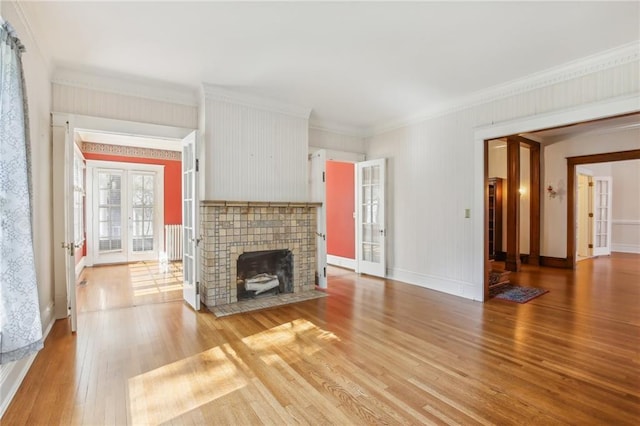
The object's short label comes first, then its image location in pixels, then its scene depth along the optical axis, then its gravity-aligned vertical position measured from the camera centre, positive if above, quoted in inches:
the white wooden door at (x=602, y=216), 341.1 -7.0
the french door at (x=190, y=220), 159.3 -4.4
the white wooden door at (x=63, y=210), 135.5 +1.0
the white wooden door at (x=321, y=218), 203.3 -4.5
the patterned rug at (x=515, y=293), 177.9 -48.7
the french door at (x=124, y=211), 285.3 +0.8
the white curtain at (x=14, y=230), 73.4 -4.1
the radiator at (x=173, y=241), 311.7 -28.7
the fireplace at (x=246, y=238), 164.1 -14.6
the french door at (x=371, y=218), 230.8 -5.4
